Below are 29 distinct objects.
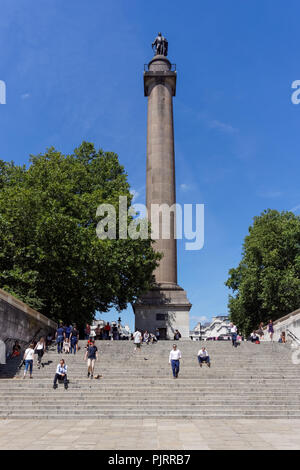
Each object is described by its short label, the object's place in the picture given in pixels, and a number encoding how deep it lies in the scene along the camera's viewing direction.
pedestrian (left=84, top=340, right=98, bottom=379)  17.03
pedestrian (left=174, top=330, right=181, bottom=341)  31.42
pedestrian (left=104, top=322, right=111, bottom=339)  30.65
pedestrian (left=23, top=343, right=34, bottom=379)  17.30
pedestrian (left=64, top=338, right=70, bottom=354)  22.38
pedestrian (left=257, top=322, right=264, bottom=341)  35.06
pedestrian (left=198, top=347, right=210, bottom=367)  19.80
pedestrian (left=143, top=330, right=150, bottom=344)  26.50
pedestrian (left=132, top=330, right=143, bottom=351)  23.00
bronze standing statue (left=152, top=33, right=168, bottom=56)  47.34
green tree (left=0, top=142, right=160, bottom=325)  26.00
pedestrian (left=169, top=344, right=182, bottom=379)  17.45
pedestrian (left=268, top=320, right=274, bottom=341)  29.25
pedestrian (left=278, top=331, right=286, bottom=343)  27.54
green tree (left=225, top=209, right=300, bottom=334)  38.28
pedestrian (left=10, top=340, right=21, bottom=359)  20.97
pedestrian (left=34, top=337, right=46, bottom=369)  19.52
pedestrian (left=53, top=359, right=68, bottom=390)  15.51
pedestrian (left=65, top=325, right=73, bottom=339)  23.39
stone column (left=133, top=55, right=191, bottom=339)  35.09
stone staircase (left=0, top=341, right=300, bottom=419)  12.84
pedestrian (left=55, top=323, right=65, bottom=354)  22.20
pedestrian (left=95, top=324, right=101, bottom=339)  31.60
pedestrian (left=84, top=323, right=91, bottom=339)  28.89
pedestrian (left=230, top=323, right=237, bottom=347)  25.45
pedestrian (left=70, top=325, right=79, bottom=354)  22.39
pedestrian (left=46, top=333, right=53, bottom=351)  24.94
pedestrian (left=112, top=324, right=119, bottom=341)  33.00
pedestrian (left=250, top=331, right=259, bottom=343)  28.63
